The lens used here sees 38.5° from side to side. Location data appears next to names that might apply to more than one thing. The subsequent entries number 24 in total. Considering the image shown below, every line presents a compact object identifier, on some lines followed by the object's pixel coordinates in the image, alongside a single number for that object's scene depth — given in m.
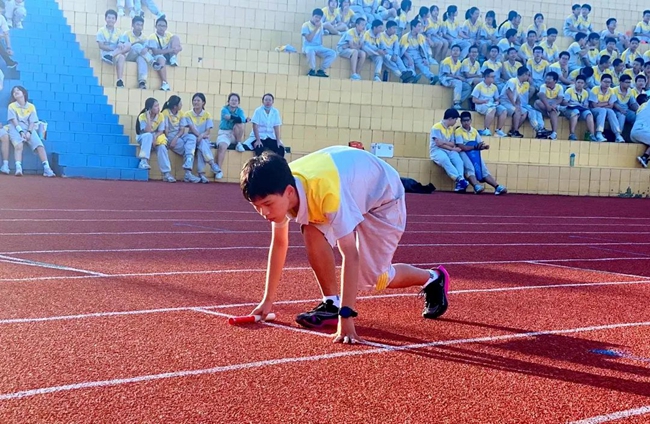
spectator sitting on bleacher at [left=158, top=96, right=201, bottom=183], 16.47
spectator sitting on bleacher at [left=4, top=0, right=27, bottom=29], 18.61
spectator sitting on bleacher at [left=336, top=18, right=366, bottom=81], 19.16
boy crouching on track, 3.86
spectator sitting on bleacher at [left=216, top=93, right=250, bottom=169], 16.72
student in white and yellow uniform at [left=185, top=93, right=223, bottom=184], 16.55
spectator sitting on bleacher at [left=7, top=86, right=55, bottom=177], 15.65
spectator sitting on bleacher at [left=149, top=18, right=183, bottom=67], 17.77
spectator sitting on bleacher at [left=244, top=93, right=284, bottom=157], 16.72
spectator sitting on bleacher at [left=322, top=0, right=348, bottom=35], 19.86
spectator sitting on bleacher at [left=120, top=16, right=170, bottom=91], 17.53
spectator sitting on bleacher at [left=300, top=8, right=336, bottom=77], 19.03
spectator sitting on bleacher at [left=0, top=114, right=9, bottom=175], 15.58
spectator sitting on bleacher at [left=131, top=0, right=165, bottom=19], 19.70
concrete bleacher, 17.47
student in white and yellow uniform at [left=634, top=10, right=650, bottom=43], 23.36
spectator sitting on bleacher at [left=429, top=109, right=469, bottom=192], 17.12
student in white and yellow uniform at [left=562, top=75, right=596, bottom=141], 19.16
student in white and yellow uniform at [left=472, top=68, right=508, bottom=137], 18.47
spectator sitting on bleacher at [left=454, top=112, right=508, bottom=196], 17.02
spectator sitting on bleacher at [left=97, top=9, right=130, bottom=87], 17.53
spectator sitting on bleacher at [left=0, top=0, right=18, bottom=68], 17.41
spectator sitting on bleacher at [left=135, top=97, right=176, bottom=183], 16.22
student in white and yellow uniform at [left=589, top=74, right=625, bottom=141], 19.31
